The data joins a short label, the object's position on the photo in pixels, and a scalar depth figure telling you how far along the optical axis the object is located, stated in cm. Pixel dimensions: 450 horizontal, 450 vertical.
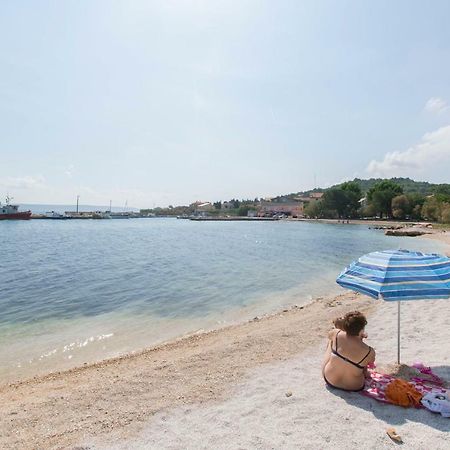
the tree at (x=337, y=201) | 12494
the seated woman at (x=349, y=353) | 584
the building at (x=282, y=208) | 16811
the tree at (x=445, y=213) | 7800
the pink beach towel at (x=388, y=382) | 571
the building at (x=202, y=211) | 18328
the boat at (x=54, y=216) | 14625
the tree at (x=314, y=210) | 13400
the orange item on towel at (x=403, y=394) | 547
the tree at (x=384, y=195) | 11194
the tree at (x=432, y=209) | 8806
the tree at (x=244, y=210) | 17375
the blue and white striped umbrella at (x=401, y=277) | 559
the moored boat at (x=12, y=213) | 11788
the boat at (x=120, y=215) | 17284
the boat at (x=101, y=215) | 16176
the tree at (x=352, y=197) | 12450
